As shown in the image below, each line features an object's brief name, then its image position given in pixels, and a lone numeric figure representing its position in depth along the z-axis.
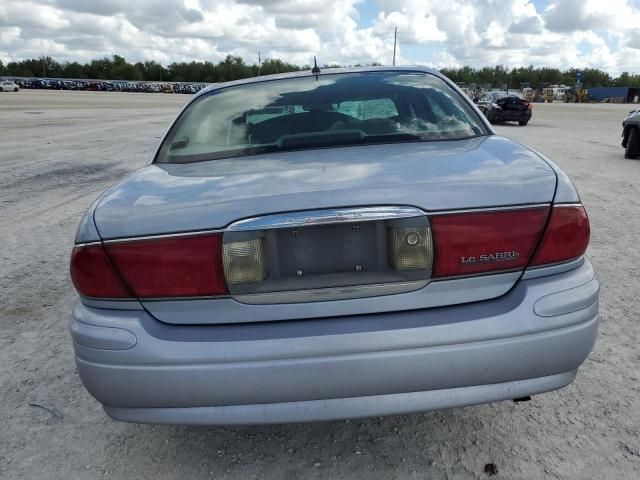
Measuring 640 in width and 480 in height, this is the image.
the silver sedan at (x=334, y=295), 1.69
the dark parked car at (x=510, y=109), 20.78
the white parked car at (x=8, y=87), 64.31
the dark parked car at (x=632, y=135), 10.38
